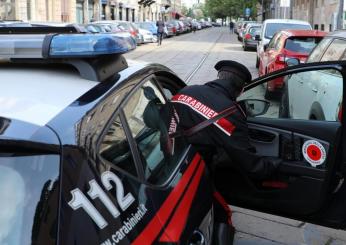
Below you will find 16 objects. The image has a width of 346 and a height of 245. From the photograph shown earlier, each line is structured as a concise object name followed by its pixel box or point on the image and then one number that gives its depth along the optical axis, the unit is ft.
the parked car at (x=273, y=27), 58.23
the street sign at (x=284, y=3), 96.10
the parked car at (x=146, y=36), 115.32
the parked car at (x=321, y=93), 14.44
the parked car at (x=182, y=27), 191.69
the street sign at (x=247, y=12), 250.27
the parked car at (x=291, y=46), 38.40
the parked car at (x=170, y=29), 164.19
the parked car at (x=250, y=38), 90.60
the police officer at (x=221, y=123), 9.96
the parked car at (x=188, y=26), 214.20
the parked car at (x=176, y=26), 175.33
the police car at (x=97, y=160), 5.20
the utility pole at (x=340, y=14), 52.47
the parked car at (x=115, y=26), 92.10
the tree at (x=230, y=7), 254.41
